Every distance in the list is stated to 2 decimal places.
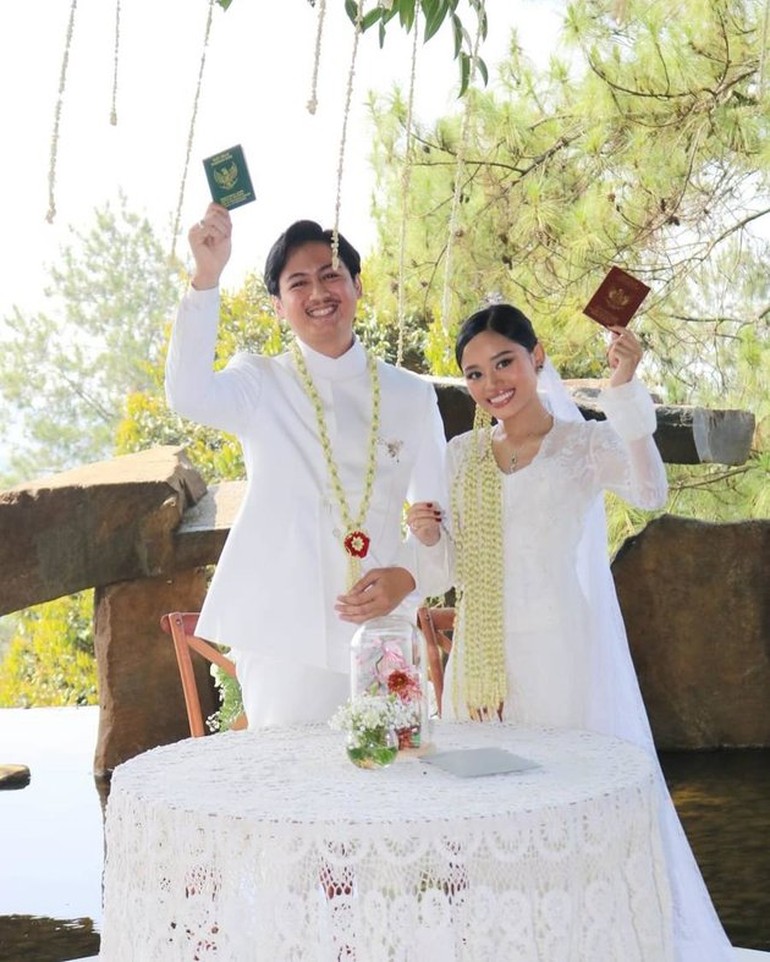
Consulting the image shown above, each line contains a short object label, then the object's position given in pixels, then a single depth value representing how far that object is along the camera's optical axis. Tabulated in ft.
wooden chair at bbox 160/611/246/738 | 12.02
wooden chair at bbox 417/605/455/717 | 12.61
